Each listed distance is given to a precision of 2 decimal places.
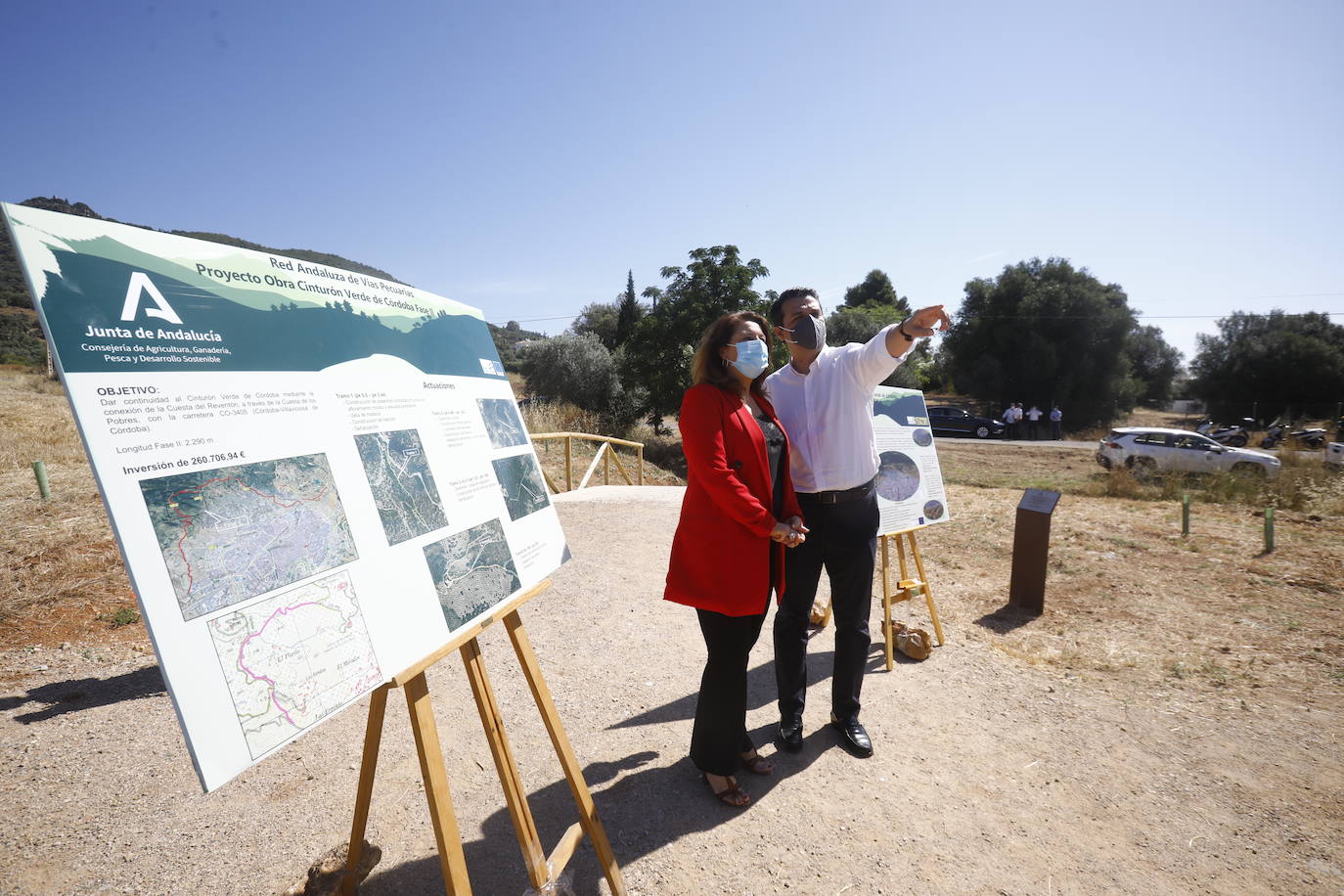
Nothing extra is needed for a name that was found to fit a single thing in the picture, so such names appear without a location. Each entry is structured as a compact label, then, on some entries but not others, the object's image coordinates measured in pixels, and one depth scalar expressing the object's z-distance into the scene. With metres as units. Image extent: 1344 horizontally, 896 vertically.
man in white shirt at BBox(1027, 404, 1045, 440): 25.30
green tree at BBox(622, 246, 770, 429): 17.72
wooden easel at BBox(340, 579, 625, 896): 1.59
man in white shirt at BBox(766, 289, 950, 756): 2.66
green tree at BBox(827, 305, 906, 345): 33.25
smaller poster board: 3.94
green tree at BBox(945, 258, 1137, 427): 27.16
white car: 11.97
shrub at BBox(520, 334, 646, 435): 20.05
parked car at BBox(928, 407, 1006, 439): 23.77
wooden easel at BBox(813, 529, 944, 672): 3.92
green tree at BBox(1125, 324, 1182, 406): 38.19
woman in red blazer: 2.21
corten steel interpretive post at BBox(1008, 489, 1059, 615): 4.90
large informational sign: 1.14
